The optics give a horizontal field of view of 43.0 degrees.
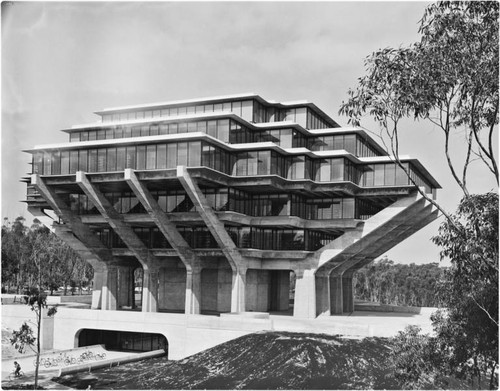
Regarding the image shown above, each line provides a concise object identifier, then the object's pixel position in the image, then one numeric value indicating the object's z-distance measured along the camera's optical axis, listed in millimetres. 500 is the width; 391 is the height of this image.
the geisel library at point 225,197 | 54750
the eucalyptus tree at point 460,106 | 22359
